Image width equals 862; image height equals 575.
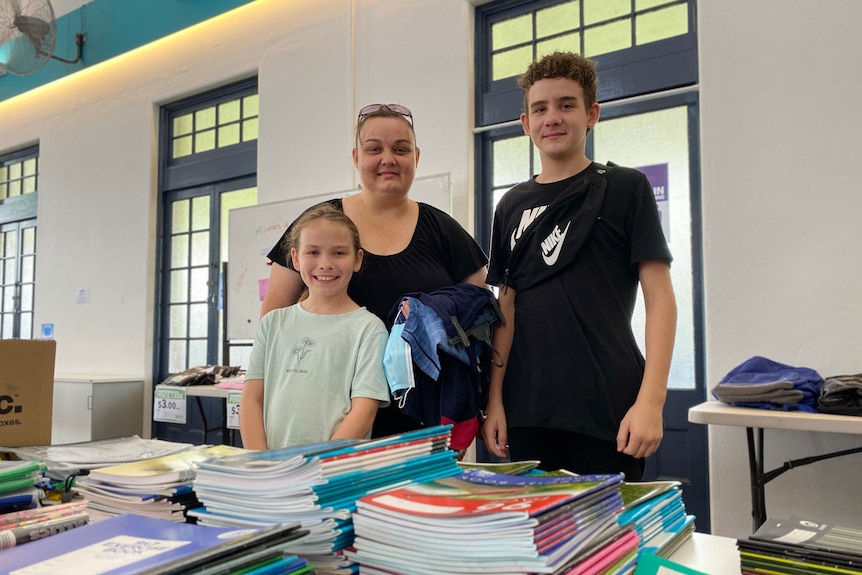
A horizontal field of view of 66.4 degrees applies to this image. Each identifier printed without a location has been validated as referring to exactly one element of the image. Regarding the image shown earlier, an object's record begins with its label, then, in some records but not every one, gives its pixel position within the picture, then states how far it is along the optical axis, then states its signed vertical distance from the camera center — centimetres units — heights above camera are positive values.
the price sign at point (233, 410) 342 -41
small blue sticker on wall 602 +1
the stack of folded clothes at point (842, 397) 211 -22
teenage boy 134 +5
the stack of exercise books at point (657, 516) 82 -25
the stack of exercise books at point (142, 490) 83 -21
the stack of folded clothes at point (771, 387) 225 -20
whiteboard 443 +54
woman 151 +22
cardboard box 150 -14
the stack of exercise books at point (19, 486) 94 -23
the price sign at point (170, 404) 380 -42
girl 135 -6
